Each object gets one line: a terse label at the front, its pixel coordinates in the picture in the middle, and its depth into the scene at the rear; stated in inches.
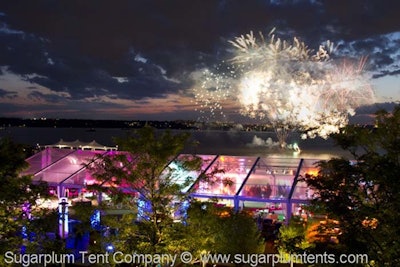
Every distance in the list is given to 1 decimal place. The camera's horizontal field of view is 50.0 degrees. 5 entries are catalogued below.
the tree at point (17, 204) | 293.1
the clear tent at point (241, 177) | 572.1
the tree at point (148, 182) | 314.7
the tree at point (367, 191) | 235.6
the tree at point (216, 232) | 319.0
